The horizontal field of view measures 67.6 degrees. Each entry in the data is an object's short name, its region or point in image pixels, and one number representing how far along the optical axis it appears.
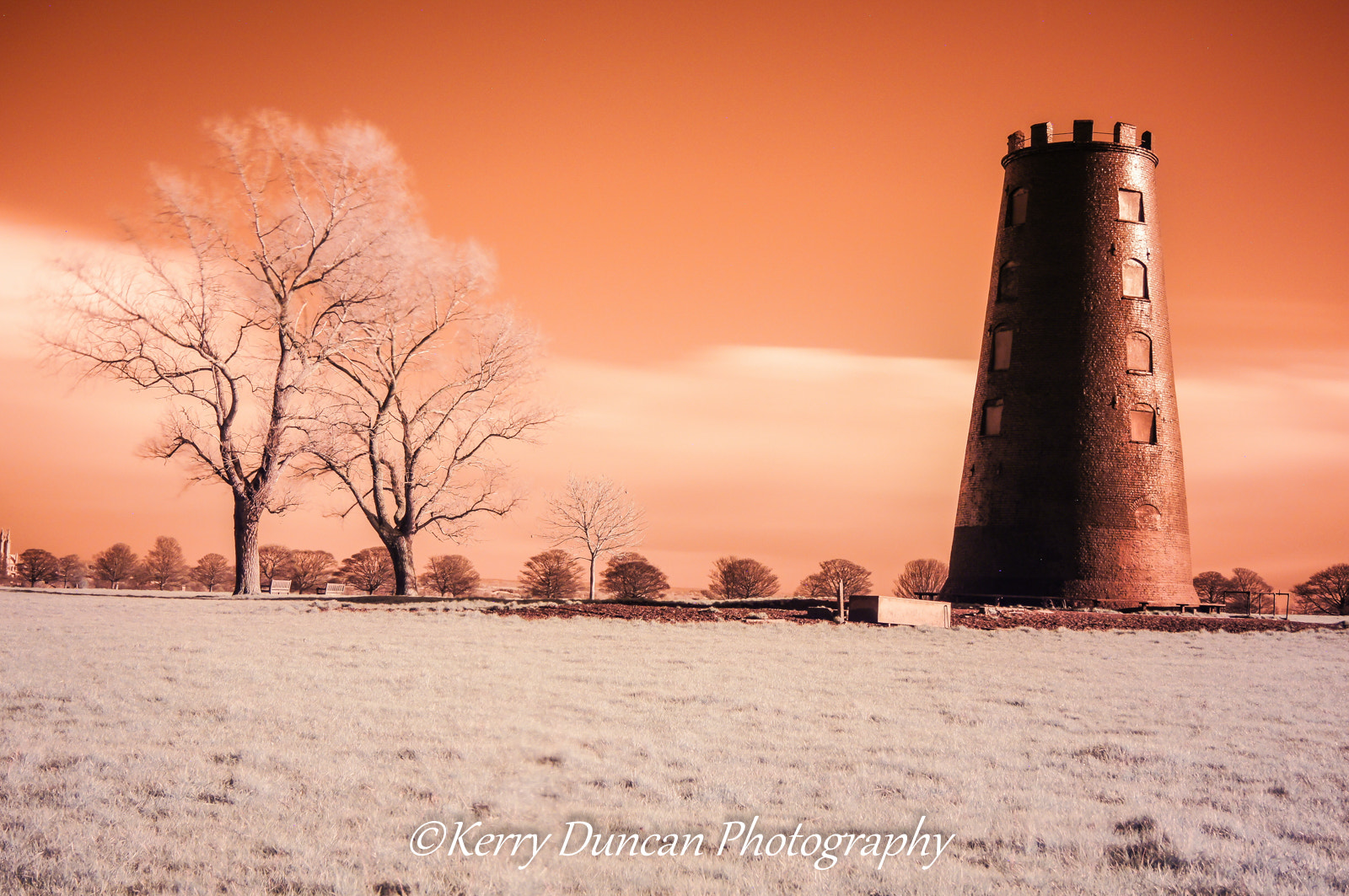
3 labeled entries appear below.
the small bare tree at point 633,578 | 55.47
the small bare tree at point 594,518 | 51.75
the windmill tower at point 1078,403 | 30.56
